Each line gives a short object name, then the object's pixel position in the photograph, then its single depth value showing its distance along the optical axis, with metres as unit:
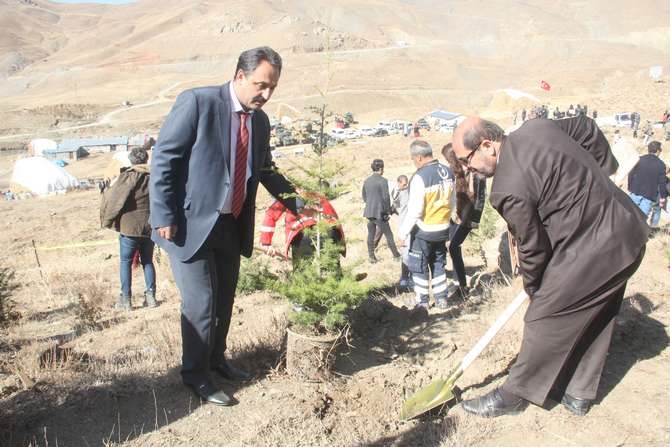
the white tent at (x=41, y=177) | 27.81
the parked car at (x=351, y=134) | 37.72
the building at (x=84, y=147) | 40.75
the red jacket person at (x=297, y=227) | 3.82
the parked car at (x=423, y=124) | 38.12
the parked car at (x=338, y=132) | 36.81
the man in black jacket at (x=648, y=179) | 8.61
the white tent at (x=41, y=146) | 41.25
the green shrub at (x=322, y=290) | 3.53
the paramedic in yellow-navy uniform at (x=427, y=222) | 5.35
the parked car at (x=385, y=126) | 40.27
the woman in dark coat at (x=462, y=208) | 5.36
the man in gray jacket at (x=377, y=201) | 8.81
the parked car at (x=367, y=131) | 38.71
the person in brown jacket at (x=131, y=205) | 6.19
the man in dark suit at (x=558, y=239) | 2.92
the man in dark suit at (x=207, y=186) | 3.17
